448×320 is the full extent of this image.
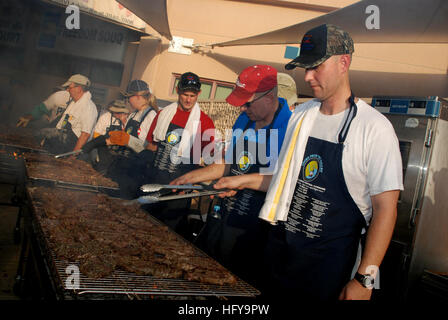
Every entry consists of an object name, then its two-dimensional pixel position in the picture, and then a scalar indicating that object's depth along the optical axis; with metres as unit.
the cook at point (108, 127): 5.60
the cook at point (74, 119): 6.37
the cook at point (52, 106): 7.82
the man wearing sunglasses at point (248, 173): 2.89
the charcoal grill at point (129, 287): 1.66
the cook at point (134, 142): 4.70
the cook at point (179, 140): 4.25
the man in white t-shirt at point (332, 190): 1.82
